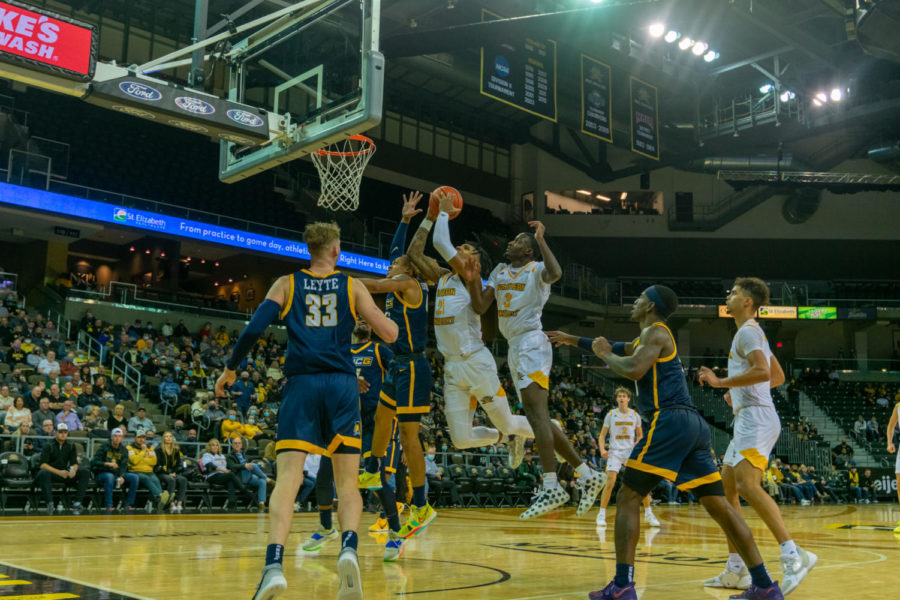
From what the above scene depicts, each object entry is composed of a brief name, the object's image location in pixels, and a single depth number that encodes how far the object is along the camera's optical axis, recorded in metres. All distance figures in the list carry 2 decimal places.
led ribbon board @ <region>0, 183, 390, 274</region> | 20.81
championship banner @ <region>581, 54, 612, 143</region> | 22.09
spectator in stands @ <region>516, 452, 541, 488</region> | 18.19
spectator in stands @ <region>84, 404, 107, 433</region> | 13.86
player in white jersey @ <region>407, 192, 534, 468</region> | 6.77
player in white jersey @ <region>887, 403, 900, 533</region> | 11.01
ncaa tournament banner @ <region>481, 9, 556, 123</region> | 19.70
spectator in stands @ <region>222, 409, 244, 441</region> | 15.67
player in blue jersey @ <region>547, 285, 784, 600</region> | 4.60
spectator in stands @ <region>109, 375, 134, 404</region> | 17.17
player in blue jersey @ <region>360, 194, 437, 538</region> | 6.81
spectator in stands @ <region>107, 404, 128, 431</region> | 14.35
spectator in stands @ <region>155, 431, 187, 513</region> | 13.12
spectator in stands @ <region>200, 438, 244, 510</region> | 13.71
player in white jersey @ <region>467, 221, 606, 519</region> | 6.57
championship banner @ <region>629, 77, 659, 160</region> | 23.83
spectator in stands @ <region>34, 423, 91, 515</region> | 11.69
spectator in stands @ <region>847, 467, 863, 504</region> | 25.55
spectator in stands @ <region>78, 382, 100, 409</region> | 15.32
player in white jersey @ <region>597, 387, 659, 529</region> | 12.16
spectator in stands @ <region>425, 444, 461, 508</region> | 15.97
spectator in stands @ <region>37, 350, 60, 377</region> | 16.12
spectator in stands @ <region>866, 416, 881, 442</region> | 30.53
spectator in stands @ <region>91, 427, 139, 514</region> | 12.50
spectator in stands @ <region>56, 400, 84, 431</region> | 13.26
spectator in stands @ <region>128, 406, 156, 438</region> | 14.43
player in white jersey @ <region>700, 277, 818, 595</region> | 5.31
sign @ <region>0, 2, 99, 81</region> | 7.50
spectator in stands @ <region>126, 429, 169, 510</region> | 12.82
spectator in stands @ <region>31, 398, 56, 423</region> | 13.26
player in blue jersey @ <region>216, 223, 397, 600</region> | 4.32
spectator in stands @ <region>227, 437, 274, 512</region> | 14.10
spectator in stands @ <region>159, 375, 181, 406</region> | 17.78
